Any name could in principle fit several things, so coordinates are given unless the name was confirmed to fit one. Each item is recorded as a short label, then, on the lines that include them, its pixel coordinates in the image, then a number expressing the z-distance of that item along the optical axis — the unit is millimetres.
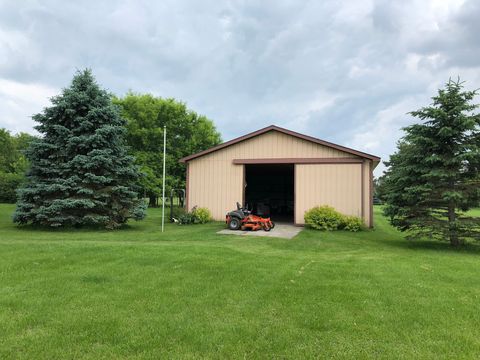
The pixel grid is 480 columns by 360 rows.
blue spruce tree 12969
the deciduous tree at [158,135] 30312
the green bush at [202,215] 15661
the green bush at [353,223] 13672
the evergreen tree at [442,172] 9445
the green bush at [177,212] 16750
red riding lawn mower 13109
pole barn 14508
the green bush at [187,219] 15547
